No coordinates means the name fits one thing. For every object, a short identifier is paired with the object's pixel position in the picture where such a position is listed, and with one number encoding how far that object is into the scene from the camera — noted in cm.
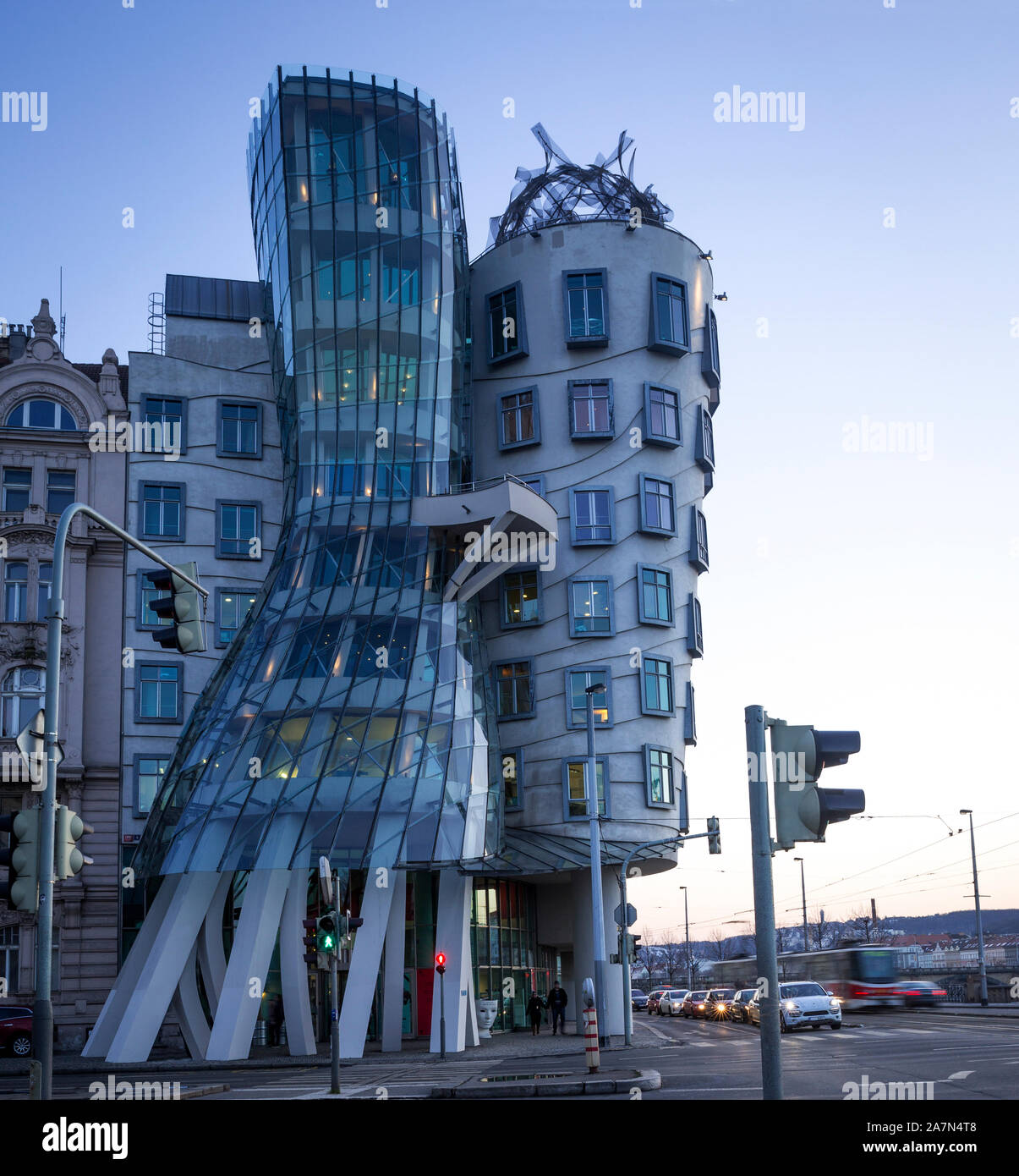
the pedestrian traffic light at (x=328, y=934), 2423
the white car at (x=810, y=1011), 4234
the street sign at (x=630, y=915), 3959
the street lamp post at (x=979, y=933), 6064
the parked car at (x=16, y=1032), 3884
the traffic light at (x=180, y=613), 1585
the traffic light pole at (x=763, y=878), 819
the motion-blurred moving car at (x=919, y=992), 5806
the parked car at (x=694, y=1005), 7069
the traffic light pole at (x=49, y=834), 1514
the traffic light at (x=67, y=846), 1560
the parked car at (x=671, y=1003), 7862
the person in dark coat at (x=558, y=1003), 4597
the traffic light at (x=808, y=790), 833
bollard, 2405
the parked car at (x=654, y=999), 9269
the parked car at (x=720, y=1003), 6231
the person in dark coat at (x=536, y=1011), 4628
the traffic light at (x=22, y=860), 1465
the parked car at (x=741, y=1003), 5753
